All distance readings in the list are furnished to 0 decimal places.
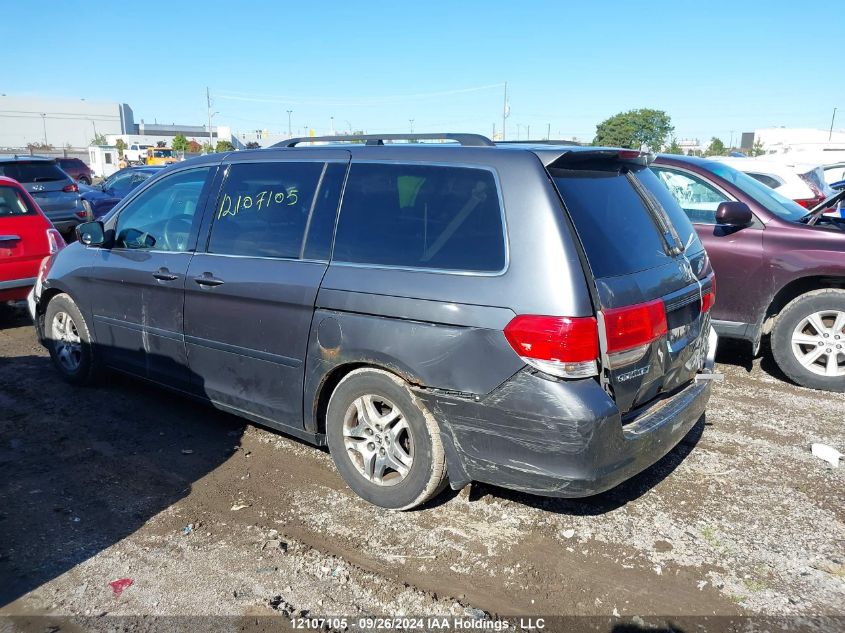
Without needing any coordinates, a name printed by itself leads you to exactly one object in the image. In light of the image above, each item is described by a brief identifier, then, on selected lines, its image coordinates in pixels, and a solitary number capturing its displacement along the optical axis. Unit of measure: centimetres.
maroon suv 563
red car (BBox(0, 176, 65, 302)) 758
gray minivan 305
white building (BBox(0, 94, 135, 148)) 9288
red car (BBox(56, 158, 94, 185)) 2949
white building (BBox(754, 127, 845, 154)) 7012
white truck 5149
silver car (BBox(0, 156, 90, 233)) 1345
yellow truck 5247
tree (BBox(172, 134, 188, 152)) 5984
